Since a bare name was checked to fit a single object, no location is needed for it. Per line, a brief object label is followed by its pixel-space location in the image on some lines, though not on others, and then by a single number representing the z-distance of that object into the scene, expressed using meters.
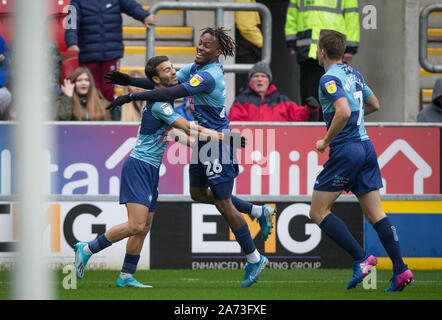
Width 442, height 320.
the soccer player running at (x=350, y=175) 11.79
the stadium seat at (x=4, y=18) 19.57
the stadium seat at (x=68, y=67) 19.45
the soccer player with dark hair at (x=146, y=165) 12.12
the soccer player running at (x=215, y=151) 12.58
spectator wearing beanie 17.16
